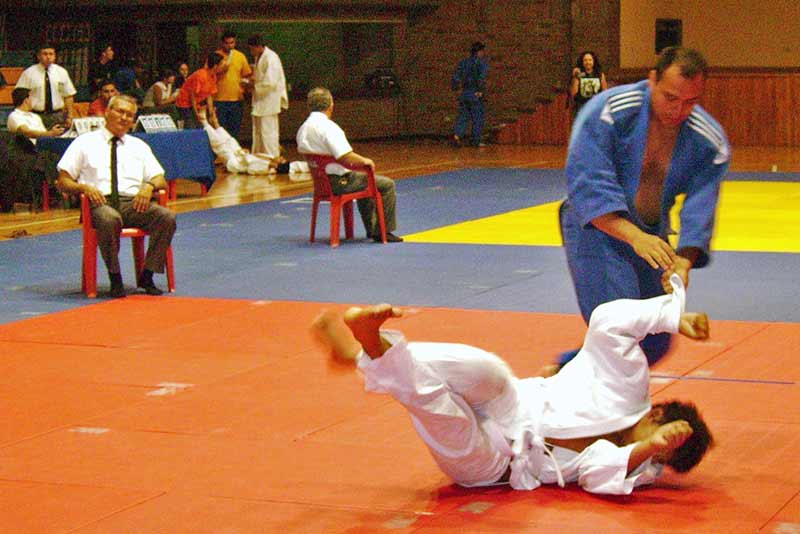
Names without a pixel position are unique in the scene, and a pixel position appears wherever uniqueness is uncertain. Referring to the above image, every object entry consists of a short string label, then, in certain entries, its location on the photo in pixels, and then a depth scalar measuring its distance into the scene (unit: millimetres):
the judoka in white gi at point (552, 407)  4172
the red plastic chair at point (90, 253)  8867
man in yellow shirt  18219
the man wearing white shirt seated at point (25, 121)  13672
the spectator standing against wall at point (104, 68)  19172
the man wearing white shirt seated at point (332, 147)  10742
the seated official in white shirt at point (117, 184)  8867
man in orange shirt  17094
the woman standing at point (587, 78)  19828
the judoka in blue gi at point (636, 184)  4641
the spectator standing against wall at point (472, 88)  22453
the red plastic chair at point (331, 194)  10938
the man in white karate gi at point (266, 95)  18156
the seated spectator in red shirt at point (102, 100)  14820
